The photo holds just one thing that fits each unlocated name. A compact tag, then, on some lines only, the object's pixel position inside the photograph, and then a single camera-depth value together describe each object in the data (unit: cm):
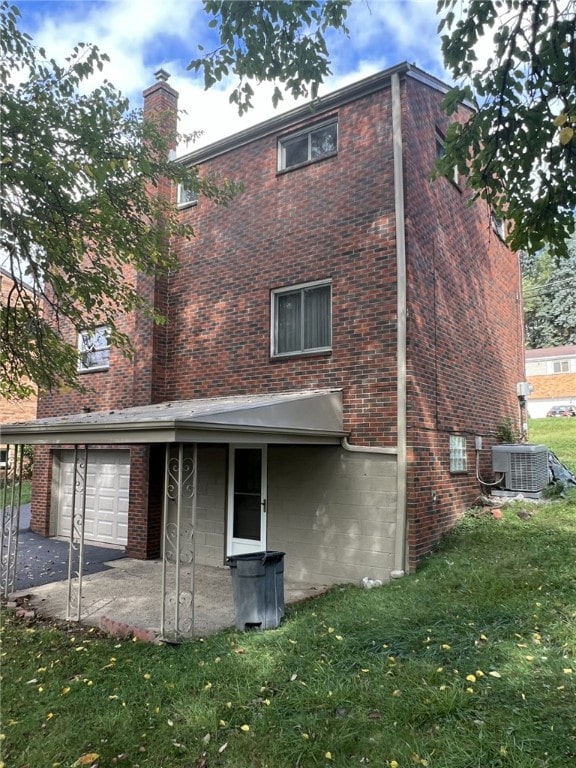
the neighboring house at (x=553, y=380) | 3541
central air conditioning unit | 942
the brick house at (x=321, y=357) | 723
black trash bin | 552
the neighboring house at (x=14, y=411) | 1902
